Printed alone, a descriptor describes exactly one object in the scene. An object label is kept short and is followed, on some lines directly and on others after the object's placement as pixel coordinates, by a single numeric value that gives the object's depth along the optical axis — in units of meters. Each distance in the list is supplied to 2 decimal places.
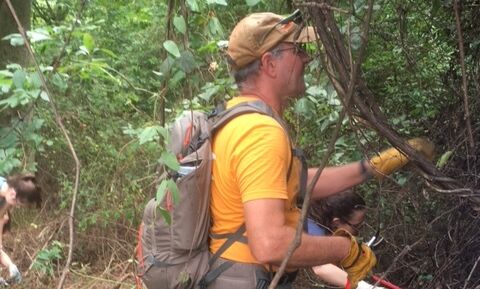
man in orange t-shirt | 1.96
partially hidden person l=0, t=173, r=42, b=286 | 4.99
